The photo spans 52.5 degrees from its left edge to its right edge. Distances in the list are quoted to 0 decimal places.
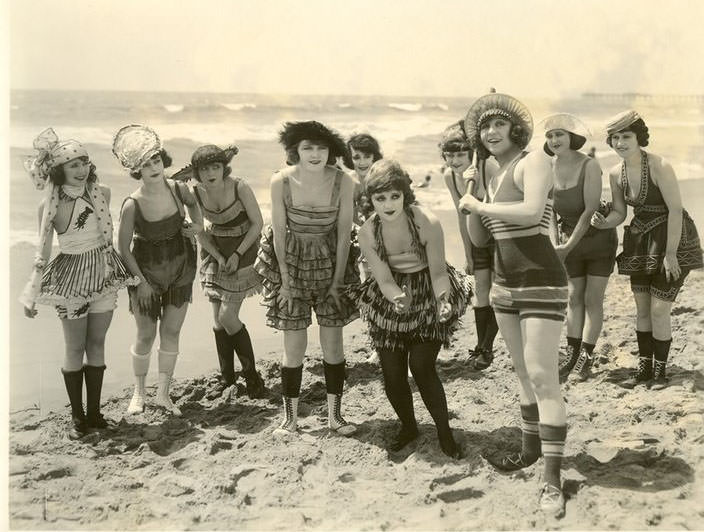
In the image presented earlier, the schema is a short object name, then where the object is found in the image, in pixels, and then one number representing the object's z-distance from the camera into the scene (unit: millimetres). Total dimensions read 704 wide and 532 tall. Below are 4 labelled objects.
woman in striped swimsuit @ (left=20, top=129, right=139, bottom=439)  4117
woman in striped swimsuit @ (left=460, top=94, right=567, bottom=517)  3361
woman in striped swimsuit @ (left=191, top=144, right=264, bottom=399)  4805
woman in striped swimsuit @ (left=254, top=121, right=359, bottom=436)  4113
